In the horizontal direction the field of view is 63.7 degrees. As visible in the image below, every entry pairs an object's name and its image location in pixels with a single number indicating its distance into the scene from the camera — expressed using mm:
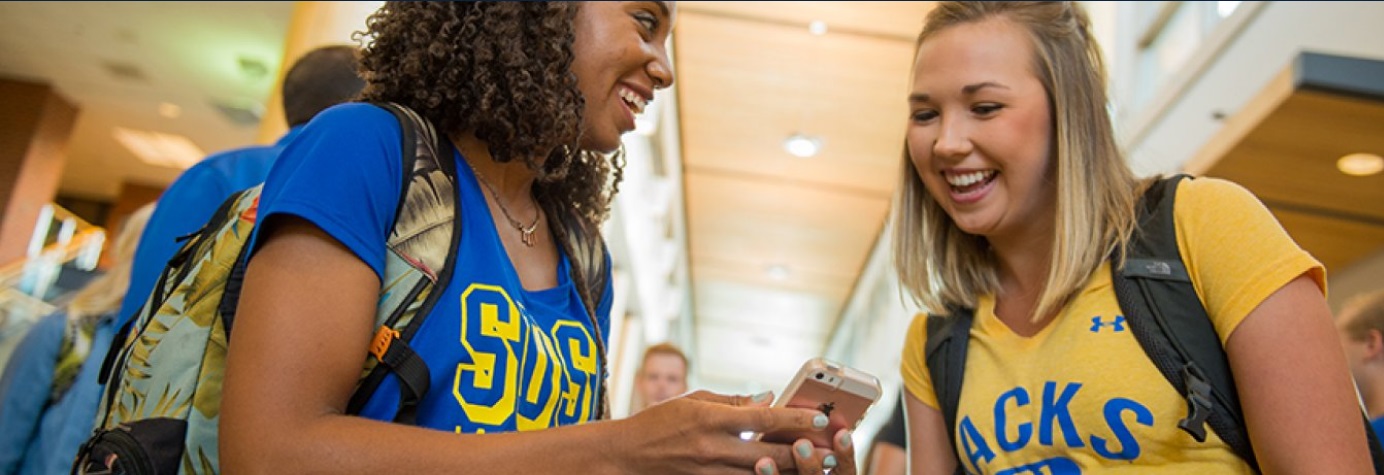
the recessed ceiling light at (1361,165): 4168
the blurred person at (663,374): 6238
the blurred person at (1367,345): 3717
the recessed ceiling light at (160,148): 13508
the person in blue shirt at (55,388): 2445
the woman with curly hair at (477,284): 1346
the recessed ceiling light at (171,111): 12305
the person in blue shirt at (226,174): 2461
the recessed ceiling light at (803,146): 11195
